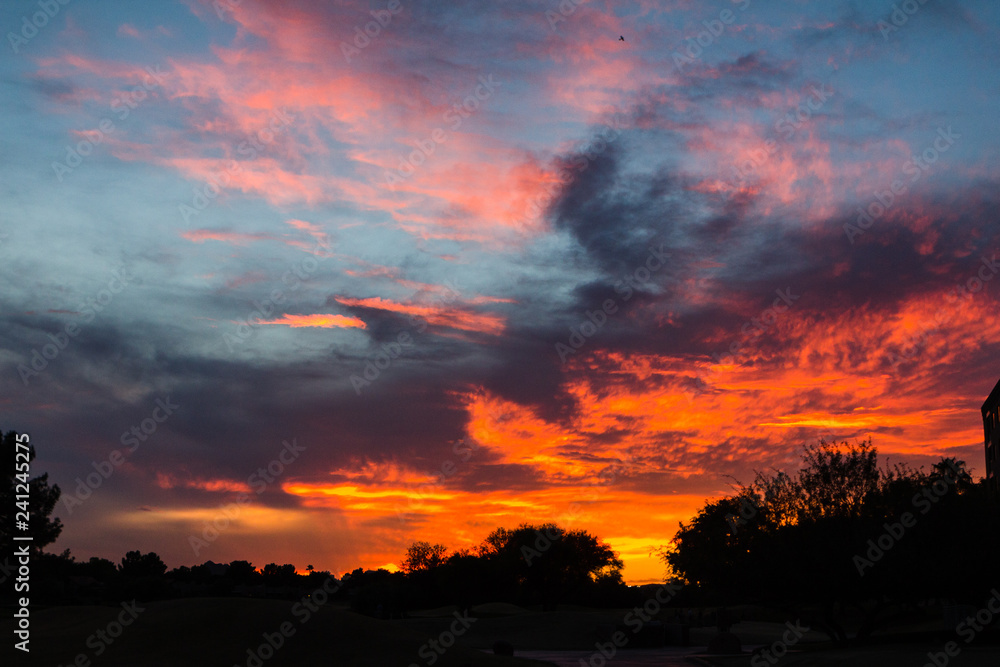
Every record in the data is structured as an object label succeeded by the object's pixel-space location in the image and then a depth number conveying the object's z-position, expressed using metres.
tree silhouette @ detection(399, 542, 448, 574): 115.62
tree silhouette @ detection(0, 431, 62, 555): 62.22
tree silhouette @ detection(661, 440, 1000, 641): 39.44
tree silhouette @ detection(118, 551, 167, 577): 152.91
